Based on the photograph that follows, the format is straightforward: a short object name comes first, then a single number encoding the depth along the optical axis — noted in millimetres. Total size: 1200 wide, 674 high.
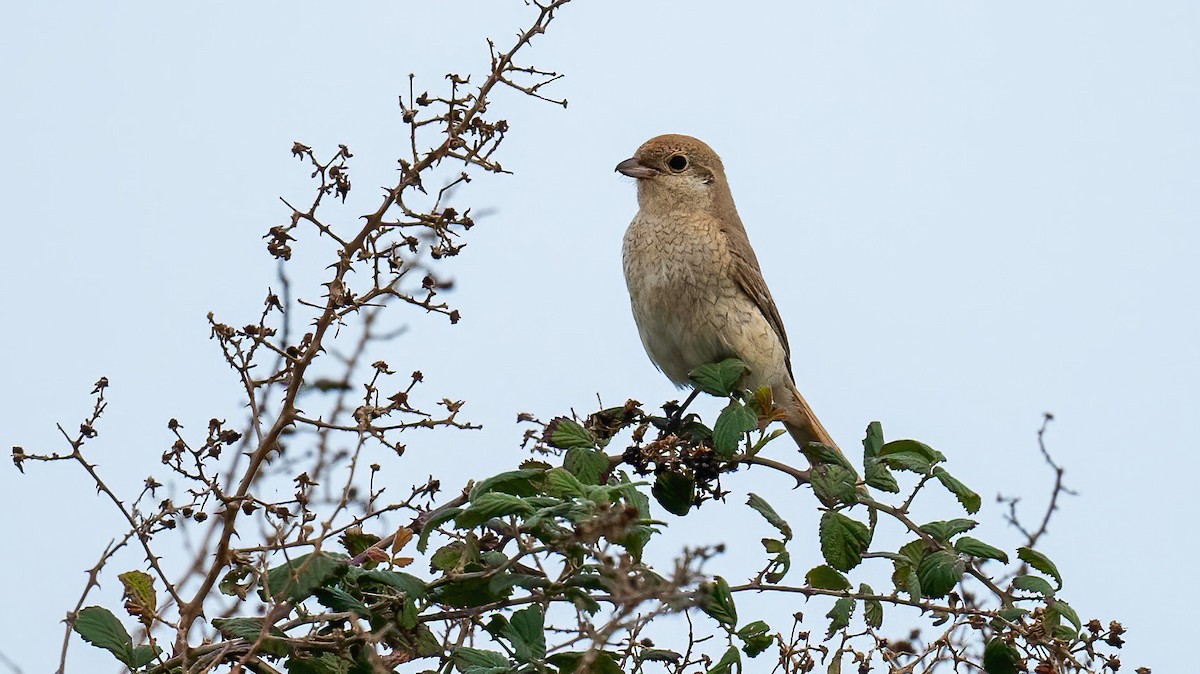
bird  10398
